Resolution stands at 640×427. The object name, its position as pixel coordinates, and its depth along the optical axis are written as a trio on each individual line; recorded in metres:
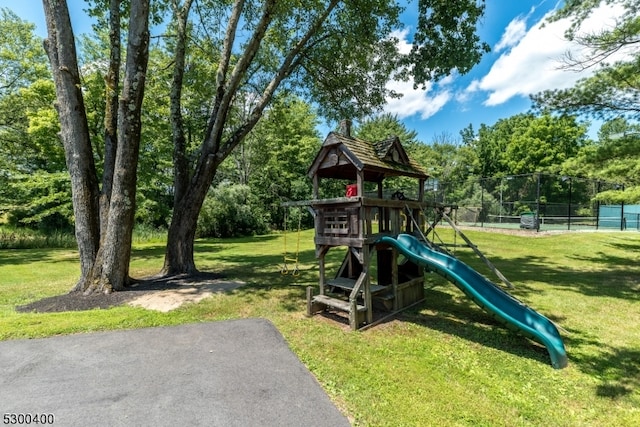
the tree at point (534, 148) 32.72
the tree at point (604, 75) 8.32
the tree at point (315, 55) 8.38
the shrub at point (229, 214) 21.31
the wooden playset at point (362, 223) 5.09
